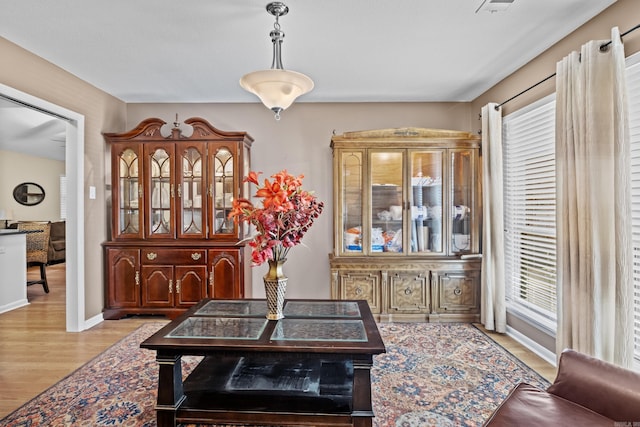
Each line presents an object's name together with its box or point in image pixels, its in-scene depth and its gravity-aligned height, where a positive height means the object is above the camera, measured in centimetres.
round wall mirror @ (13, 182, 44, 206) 816 +59
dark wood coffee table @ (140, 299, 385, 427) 189 -94
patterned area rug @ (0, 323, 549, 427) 217 -116
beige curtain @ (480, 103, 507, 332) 357 -10
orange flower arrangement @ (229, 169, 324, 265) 213 +2
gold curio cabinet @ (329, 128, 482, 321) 393 -7
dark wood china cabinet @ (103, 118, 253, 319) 401 -4
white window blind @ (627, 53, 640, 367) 216 +24
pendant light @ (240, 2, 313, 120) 216 +81
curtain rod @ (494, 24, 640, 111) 210 +105
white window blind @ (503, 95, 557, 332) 301 +3
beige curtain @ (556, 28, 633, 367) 212 +5
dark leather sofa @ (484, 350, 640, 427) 135 -73
